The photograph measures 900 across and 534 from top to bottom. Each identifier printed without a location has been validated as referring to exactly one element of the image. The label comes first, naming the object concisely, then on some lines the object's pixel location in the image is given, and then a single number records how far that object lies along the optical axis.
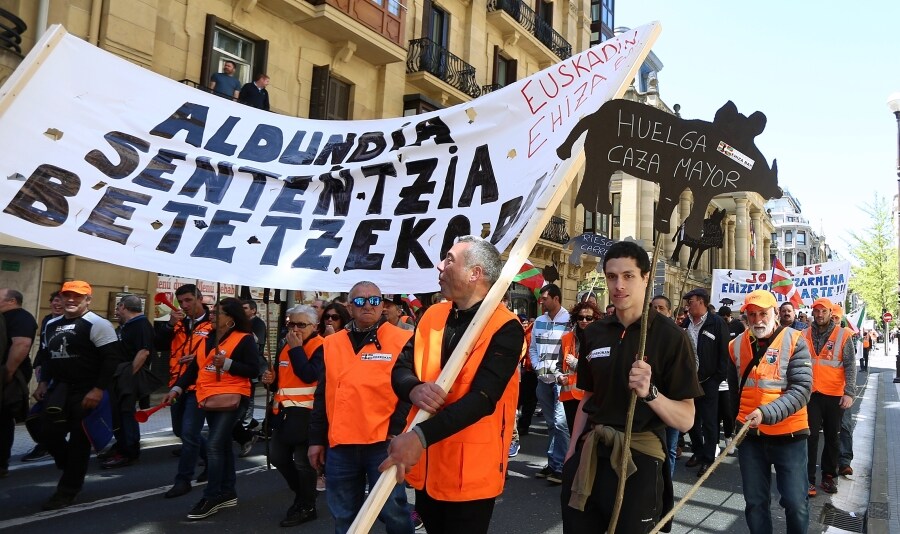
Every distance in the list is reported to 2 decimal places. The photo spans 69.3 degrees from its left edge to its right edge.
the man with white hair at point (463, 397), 2.54
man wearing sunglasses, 3.74
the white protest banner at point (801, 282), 14.55
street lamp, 16.16
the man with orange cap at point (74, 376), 5.42
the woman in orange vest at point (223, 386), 5.26
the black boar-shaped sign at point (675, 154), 2.72
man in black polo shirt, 2.62
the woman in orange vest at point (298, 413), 5.05
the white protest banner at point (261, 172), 3.47
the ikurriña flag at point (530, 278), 10.91
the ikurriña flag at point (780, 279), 10.55
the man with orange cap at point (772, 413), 3.88
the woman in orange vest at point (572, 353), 6.44
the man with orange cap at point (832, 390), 6.61
